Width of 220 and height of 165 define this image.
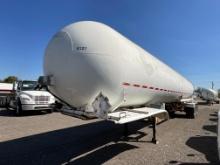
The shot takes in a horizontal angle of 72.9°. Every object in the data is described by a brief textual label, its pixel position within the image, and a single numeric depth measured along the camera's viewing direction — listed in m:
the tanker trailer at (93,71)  3.24
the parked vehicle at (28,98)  9.21
